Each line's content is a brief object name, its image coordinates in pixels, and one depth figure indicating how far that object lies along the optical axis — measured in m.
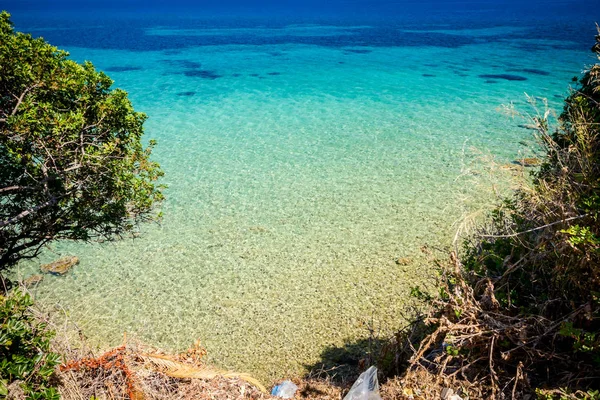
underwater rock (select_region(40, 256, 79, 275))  7.70
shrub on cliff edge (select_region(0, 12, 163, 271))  4.60
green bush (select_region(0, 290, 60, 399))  2.76
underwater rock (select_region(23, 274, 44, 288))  7.31
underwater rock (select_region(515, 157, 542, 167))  10.81
